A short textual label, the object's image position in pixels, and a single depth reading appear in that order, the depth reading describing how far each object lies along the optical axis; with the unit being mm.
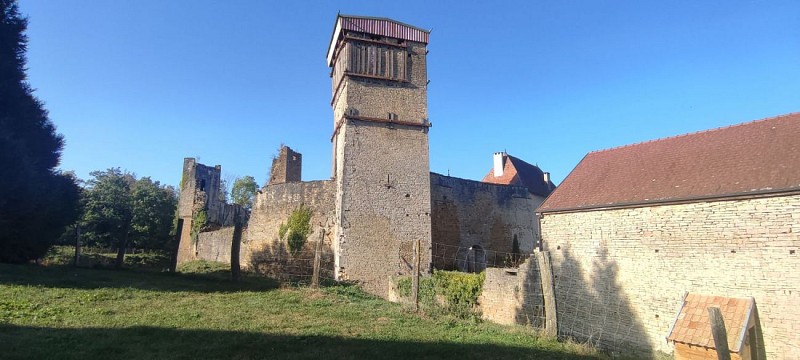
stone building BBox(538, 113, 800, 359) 9836
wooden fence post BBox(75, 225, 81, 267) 15531
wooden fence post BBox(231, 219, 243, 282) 13712
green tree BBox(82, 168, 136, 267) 26828
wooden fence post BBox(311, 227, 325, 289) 13120
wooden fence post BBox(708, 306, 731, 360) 5941
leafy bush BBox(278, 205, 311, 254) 17953
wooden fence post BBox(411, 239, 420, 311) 11031
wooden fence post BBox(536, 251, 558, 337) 8992
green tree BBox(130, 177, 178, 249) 28594
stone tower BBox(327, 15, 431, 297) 15977
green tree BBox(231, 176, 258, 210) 46594
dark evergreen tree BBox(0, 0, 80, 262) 14539
